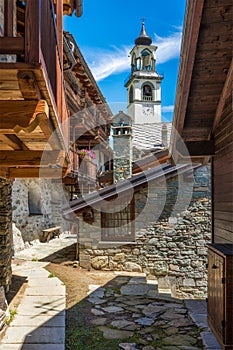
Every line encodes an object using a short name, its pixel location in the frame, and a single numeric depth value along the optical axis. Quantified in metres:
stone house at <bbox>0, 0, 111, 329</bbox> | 2.29
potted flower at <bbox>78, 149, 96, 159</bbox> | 15.16
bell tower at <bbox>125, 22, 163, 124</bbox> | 40.19
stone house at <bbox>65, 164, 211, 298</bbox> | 8.56
